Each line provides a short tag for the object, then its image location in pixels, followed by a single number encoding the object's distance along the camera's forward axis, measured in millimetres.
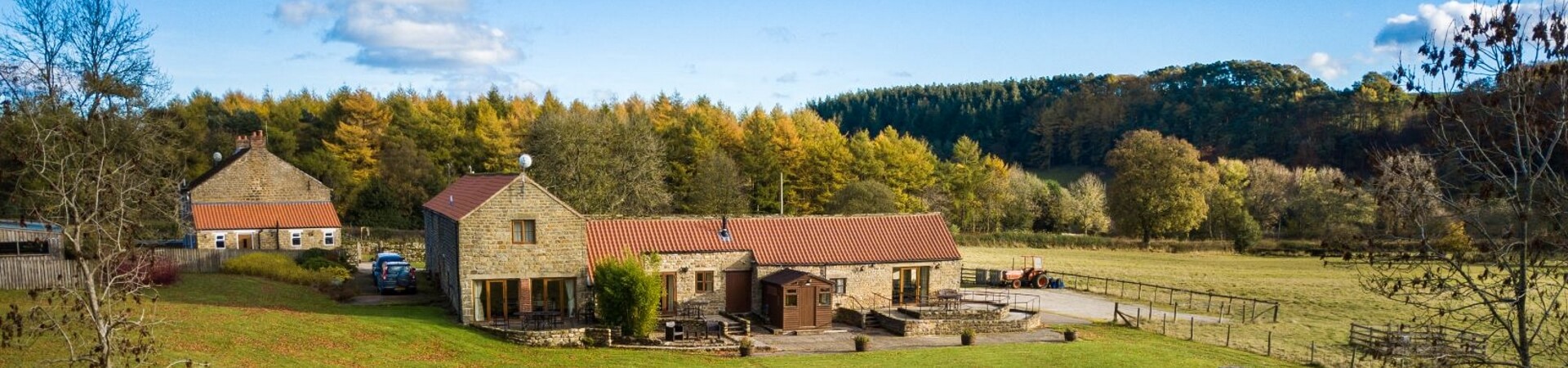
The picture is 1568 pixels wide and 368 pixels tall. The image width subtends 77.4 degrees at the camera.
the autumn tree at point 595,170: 57625
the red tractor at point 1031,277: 45750
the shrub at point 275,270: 35594
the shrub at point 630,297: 27781
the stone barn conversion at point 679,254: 29703
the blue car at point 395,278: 34625
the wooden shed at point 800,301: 31109
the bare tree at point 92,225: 12117
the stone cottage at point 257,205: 44438
